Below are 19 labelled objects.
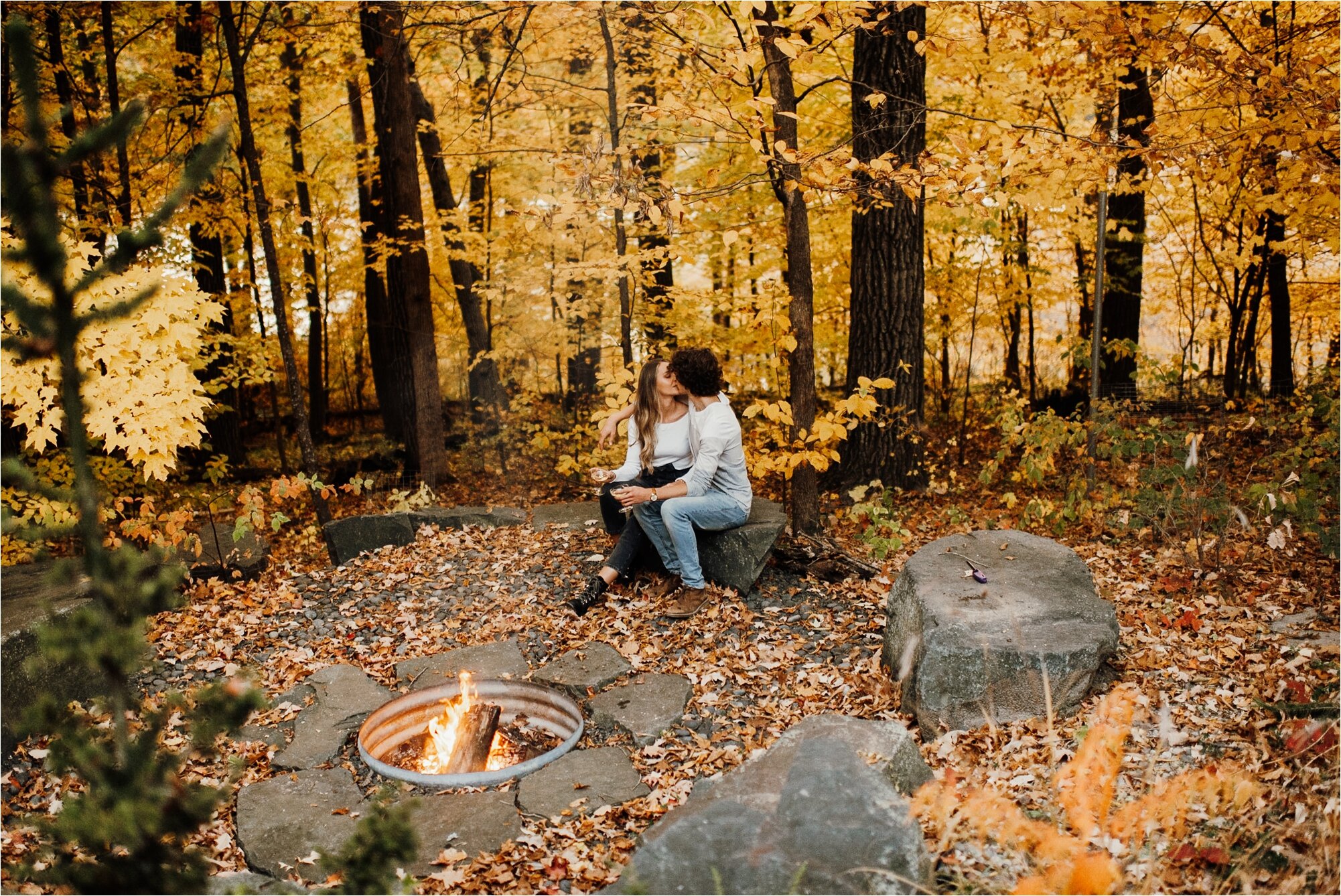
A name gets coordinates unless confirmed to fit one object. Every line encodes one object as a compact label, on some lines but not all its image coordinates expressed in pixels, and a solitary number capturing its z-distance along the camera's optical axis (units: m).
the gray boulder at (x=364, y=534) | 6.79
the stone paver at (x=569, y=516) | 7.11
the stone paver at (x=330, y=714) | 4.18
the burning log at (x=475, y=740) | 4.19
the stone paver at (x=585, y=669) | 4.63
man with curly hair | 5.26
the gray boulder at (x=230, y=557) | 6.36
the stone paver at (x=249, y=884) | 2.74
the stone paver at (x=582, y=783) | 3.69
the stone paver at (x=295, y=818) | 3.46
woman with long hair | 5.54
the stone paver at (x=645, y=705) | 4.23
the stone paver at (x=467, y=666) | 4.80
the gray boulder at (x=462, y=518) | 7.17
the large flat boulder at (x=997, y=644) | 3.83
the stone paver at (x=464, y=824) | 3.43
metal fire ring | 4.40
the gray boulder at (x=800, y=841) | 2.37
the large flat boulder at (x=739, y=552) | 5.49
